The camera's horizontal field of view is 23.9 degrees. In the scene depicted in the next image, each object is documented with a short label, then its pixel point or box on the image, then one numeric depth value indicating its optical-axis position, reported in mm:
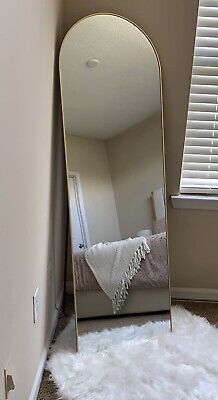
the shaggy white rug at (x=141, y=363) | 1853
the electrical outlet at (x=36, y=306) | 1821
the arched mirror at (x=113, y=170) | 2197
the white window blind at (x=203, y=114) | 2189
